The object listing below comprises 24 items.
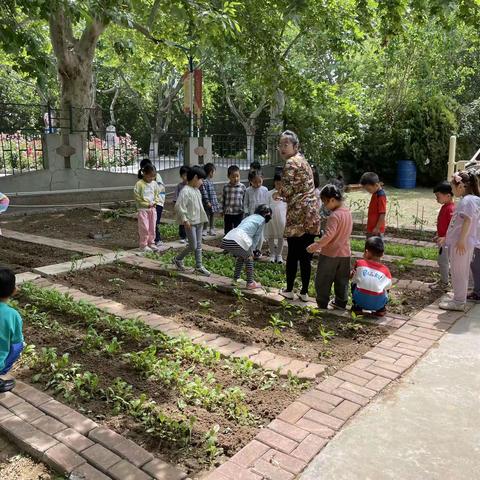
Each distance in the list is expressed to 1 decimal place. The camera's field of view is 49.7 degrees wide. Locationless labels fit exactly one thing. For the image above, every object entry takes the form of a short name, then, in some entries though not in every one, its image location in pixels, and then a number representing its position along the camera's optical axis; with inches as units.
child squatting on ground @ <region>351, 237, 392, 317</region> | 193.8
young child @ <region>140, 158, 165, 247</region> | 315.3
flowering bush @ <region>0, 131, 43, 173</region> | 498.9
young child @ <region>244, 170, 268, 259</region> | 293.9
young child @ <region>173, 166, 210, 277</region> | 253.1
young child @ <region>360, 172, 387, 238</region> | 244.5
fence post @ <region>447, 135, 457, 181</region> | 461.4
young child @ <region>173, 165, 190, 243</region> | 314.3
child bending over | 218.2
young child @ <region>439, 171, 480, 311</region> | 199.8
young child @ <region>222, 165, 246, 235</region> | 304.5
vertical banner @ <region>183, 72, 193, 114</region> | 527.7
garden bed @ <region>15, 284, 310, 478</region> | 118.3
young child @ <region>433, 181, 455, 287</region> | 236.2
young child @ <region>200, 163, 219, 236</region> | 321.1
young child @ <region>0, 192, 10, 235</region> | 219.3
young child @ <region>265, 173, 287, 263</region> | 283.4
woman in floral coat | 211.2
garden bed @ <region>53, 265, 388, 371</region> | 172.9
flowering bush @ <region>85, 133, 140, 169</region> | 514.9
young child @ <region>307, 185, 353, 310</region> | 197.9
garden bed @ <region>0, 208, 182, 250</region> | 336.5
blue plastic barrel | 685.9
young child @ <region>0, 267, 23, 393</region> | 135.0
